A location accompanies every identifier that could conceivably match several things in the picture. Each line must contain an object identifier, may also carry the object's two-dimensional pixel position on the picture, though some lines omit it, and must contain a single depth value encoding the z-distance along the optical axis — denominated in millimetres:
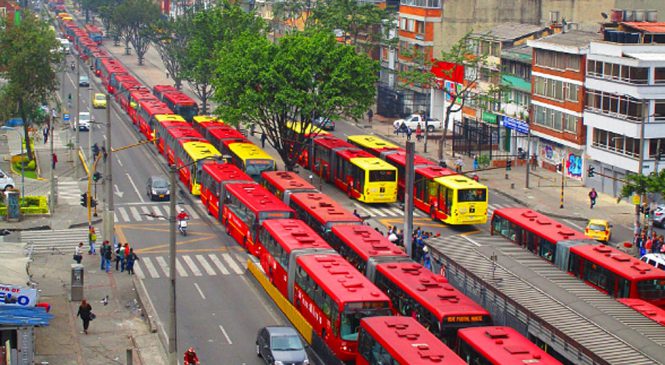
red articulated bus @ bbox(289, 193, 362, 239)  65812
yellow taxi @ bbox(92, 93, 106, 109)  137375
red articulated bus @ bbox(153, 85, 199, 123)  120938
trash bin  59250
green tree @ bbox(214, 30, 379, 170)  90312
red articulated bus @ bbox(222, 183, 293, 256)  67625
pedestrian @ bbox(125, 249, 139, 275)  64812
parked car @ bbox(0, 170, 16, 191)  88062
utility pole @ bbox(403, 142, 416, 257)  62344
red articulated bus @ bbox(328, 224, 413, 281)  56812
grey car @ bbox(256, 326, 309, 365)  47619
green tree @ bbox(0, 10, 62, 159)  97375
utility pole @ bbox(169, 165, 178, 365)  45656
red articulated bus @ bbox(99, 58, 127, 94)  149375
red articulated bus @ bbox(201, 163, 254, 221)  78000
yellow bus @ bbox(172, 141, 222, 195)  86125
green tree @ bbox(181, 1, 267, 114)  122625
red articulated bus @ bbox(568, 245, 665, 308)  54469
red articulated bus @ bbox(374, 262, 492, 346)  47562
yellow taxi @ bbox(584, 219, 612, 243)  73812
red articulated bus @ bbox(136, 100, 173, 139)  111250
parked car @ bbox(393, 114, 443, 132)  119750
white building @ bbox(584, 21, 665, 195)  82312
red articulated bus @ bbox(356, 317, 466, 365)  41625
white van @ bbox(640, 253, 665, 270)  63719
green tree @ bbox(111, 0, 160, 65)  182500
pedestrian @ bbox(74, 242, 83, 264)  65350
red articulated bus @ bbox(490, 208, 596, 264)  61969
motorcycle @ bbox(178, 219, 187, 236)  75250
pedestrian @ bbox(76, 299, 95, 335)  54312
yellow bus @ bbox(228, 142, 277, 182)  85000
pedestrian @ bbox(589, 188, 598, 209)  83812
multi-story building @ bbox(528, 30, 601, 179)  91688
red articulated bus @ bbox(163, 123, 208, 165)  94250
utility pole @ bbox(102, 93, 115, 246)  67875
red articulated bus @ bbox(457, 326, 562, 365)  41312
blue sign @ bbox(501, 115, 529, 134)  102750
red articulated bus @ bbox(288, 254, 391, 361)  49031
